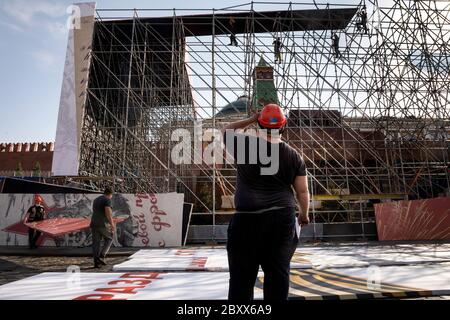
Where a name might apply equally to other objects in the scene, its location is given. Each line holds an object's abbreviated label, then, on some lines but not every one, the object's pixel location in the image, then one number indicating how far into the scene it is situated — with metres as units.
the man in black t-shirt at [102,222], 5.48
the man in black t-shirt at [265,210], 1.85
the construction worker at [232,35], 14.49
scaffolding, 12.65
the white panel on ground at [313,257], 4.73
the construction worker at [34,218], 8.29
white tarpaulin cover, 12.18
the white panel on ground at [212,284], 2.99
